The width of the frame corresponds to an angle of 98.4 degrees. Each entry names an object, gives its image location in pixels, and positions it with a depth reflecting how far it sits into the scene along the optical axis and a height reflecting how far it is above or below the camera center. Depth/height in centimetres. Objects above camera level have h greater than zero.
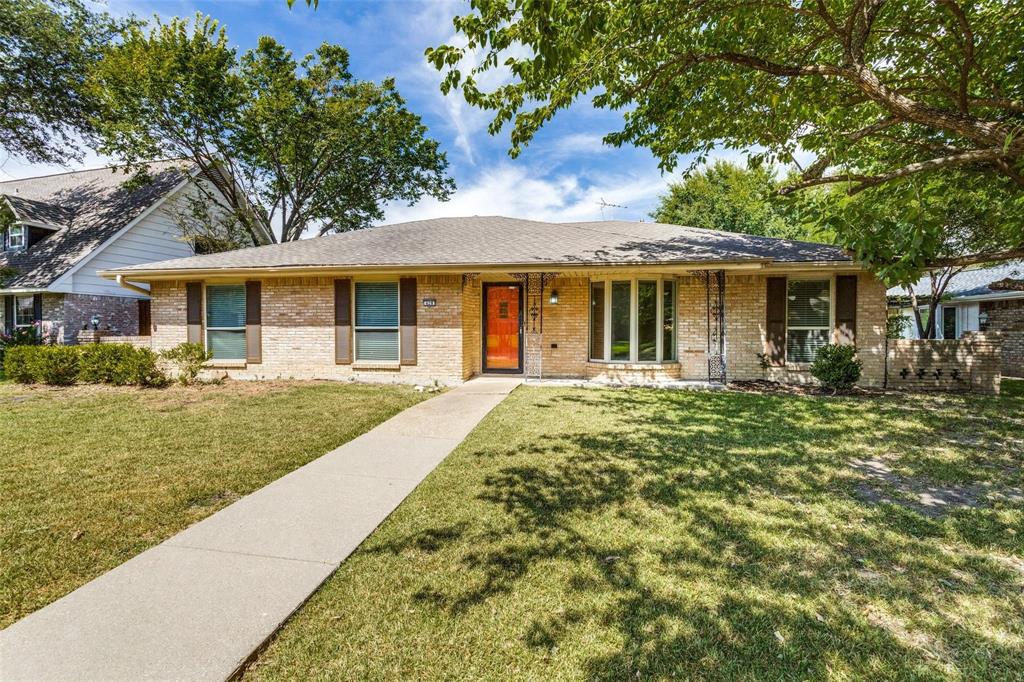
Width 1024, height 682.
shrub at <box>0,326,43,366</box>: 1340 -17
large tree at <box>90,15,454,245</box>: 1466 +769
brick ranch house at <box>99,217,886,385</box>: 957 +57
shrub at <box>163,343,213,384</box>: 958 -57
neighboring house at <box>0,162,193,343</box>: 1379 +300
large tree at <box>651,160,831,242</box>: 2639 +782
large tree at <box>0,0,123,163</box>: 1323 +830
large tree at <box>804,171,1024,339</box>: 547 +156
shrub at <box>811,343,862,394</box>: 868 -68
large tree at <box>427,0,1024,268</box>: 480 +365
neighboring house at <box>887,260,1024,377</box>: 1382 +95
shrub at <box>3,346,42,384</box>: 1003 -72
